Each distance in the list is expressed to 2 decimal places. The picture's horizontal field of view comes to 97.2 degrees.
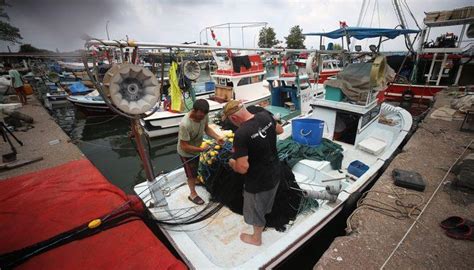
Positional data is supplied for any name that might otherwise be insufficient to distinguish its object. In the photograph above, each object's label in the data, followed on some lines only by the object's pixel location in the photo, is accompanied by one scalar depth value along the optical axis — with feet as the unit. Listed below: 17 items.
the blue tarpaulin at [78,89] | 47.91
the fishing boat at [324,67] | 19.03
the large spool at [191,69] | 20.72
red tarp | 6.77
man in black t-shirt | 6.66
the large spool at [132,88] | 6.41
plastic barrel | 14.62
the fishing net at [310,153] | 13.43
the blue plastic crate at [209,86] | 43.42
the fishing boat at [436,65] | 31.38
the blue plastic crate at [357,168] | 12.98
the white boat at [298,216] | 7.92
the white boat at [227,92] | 27.32
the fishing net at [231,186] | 9.62
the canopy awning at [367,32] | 22.53
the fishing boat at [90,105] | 36.58
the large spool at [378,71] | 13.67
